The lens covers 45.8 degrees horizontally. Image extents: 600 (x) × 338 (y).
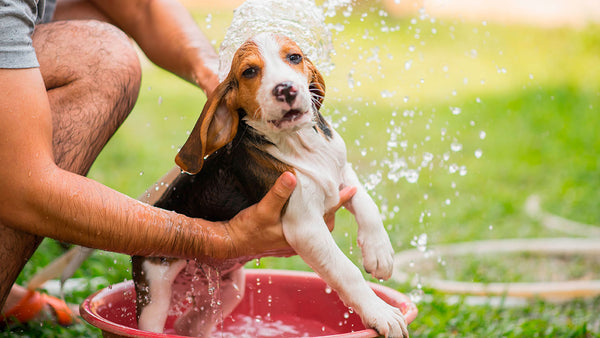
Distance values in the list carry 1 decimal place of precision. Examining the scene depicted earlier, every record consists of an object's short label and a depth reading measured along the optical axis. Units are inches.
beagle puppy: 82.4
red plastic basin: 105.2
